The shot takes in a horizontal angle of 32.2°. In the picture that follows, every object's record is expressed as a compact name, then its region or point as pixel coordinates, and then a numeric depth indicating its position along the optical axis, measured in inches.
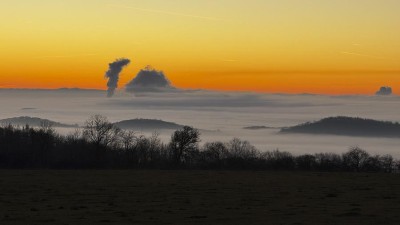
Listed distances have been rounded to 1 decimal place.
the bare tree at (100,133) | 4729.3
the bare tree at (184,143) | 4461.1
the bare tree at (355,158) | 4070.4
